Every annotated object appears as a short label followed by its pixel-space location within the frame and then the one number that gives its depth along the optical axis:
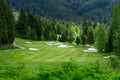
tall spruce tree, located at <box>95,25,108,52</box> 77.12
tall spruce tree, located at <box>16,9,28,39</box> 119.19
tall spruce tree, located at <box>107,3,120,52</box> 71.31
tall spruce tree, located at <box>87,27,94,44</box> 130.06
